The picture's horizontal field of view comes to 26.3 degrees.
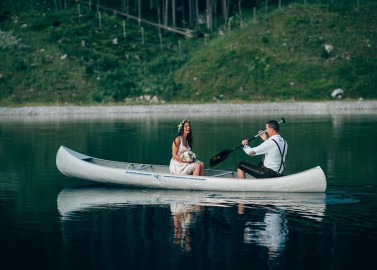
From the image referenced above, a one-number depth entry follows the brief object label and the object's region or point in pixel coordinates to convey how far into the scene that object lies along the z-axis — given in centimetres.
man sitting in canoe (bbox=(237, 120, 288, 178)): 2434
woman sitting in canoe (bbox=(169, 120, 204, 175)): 2565
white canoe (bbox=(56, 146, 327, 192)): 2417
